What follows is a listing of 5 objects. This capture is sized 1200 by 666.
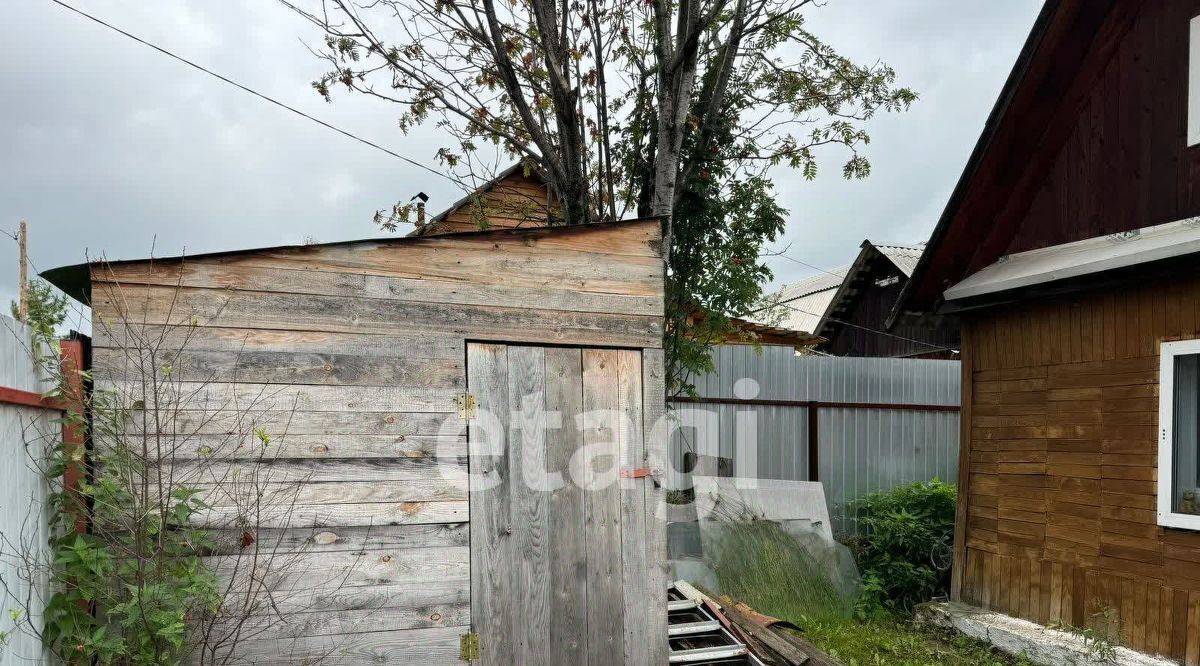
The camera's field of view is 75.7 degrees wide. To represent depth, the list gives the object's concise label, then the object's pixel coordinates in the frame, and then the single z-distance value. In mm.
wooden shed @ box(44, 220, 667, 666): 3697
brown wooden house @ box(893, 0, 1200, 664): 5344
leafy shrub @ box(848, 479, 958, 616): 7375
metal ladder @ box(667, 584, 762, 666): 4906
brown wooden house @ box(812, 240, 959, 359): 16828
